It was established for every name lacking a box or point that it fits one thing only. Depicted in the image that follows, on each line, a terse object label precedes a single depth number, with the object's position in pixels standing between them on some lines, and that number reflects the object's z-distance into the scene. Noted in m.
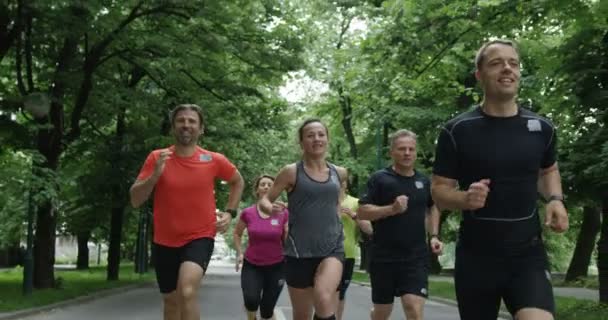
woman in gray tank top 6.87
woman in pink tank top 8.93
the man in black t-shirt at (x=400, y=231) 7.70
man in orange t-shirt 6.77
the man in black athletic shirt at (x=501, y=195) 4.37
